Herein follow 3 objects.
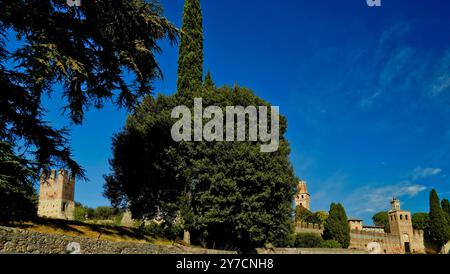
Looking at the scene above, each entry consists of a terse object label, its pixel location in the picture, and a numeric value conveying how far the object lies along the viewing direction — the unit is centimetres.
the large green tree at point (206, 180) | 2272
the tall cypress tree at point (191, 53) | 2667
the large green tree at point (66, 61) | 1193
